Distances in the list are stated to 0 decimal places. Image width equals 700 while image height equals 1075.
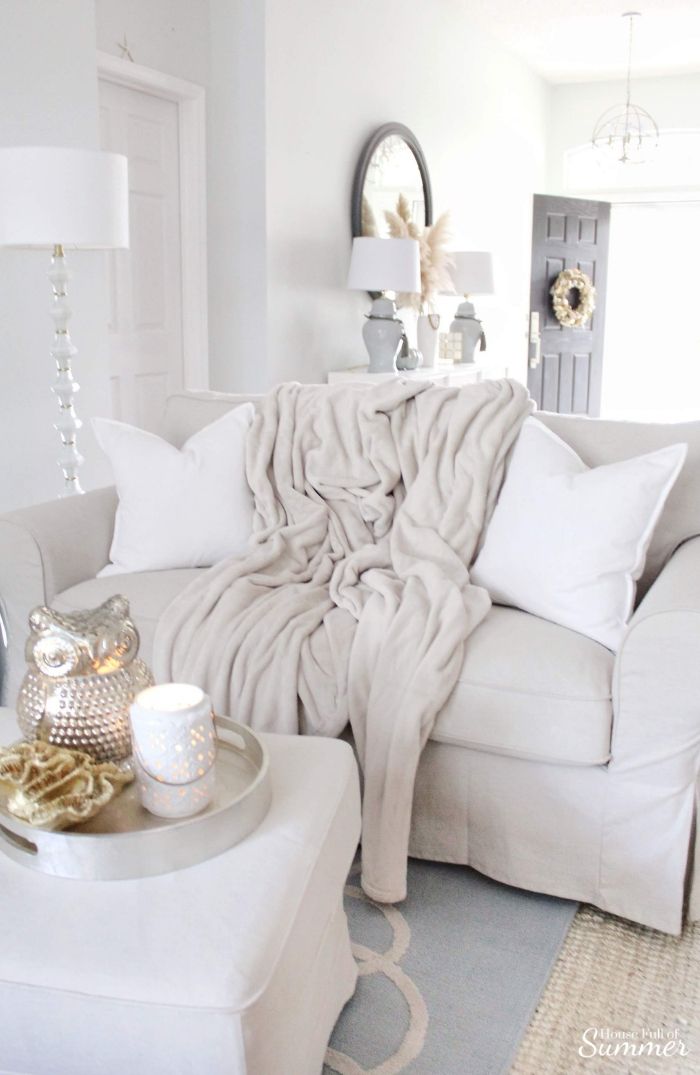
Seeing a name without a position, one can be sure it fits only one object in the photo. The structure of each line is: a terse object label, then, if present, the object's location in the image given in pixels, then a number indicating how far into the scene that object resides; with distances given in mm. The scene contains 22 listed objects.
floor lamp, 2695
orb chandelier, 7445
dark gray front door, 7418
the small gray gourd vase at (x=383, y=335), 4668
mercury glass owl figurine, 1354
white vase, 5371
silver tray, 1226
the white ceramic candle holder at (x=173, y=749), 1286
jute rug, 1547
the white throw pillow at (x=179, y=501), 2467
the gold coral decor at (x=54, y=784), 1257
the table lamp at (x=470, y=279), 5785
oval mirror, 4949
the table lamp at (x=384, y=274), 4523
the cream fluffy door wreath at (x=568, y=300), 7488
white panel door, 4074
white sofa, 1767
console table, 4613
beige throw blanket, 1936
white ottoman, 1078
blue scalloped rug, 1551
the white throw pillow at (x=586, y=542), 2010
